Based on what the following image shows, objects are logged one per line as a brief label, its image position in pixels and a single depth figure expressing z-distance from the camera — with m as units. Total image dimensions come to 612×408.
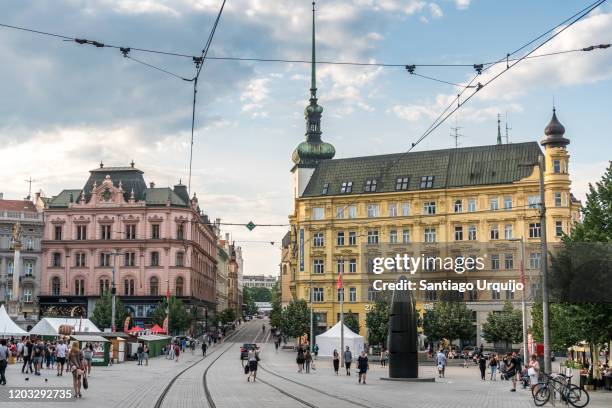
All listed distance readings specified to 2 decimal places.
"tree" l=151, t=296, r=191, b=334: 89.69
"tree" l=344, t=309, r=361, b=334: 76.69
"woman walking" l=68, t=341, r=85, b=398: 23.95
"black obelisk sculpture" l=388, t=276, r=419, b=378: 36.88
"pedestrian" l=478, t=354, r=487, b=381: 41.50
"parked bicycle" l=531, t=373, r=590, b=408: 25.28
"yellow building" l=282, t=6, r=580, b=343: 75.12
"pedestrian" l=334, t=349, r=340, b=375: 44.16
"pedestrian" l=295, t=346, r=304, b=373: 44.54
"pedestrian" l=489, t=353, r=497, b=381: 41.46
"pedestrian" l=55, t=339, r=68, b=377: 36.12
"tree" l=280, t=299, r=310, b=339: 78.81
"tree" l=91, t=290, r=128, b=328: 87.81
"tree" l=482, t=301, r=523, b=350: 67.56
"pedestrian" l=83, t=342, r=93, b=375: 35.33
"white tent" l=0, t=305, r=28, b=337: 47.25
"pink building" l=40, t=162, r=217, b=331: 97.75
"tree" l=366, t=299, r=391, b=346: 70.25
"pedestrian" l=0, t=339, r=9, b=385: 28.42
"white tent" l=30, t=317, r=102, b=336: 50.56
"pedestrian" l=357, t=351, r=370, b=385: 34.97
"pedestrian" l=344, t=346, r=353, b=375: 42.41
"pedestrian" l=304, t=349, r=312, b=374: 45.03
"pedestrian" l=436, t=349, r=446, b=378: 42.38
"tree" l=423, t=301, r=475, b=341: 69.88
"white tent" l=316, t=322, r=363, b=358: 59.97
